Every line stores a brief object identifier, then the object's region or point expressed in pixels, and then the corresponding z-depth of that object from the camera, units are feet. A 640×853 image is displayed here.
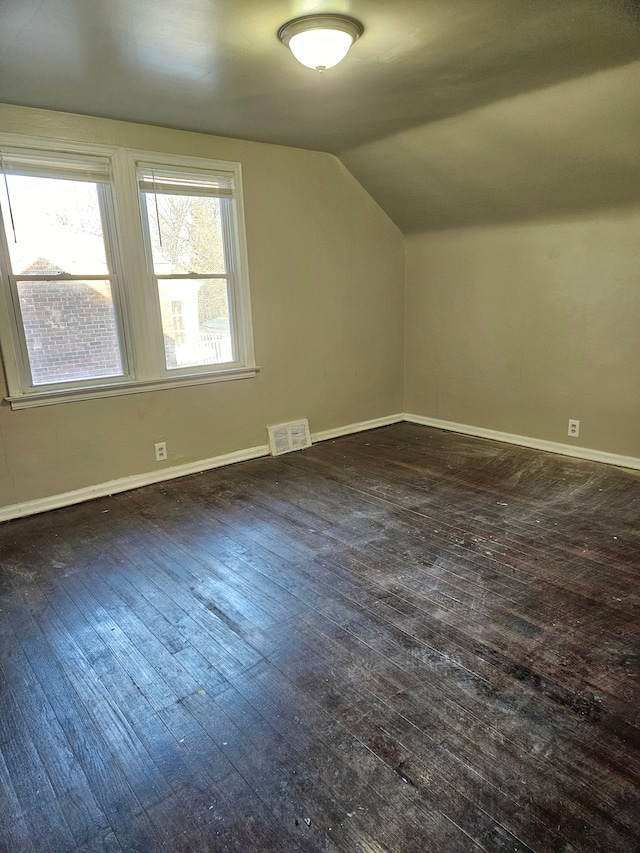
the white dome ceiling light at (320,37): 7.20
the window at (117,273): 10.62
